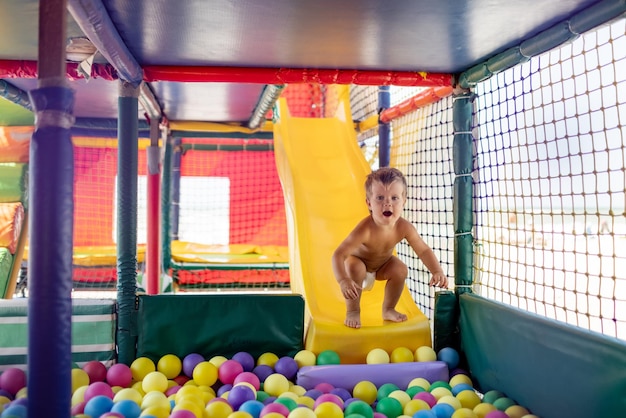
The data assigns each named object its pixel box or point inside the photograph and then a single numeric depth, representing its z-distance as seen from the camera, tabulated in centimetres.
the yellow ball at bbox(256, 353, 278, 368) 257
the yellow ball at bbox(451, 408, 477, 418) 199
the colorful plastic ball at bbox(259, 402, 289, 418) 192
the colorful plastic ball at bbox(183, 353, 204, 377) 253
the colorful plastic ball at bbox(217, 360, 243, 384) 244
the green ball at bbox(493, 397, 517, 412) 211
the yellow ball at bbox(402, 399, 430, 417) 208
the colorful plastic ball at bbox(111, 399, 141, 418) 193
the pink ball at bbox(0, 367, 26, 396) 219
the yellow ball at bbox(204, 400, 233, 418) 196
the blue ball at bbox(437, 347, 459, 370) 262
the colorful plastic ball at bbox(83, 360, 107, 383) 240
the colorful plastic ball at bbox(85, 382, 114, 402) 214
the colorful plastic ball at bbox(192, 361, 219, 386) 243
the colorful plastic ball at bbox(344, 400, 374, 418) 199
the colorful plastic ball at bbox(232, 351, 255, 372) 256
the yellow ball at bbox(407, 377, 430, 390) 240
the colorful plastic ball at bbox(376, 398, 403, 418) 210
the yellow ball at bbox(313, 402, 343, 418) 194
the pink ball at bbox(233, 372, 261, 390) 234
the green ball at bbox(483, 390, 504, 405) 221
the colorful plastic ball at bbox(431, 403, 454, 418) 207
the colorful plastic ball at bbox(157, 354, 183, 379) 249
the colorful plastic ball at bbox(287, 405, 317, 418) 185
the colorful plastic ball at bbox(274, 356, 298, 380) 251
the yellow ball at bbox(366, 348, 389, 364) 255
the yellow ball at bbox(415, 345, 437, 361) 261
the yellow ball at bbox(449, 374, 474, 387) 243
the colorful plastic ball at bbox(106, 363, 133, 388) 238
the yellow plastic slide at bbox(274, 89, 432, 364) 267
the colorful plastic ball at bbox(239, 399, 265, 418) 199
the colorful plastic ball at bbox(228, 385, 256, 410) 212
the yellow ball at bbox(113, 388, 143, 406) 207
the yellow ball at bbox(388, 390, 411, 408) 219
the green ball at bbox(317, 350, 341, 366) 253
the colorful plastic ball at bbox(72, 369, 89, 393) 228
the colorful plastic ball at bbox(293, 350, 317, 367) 257
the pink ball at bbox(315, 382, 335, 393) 234
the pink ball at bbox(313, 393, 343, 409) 208
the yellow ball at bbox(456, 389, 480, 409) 221
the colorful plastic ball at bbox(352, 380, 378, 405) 232
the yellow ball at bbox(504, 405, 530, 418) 202
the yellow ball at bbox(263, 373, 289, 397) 232
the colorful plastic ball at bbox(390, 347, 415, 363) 259
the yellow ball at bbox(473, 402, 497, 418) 206
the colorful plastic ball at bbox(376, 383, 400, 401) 230
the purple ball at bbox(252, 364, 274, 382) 250
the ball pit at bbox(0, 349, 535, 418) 197
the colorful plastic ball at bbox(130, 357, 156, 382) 246
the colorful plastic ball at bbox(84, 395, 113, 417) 197
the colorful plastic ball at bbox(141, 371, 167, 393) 229
